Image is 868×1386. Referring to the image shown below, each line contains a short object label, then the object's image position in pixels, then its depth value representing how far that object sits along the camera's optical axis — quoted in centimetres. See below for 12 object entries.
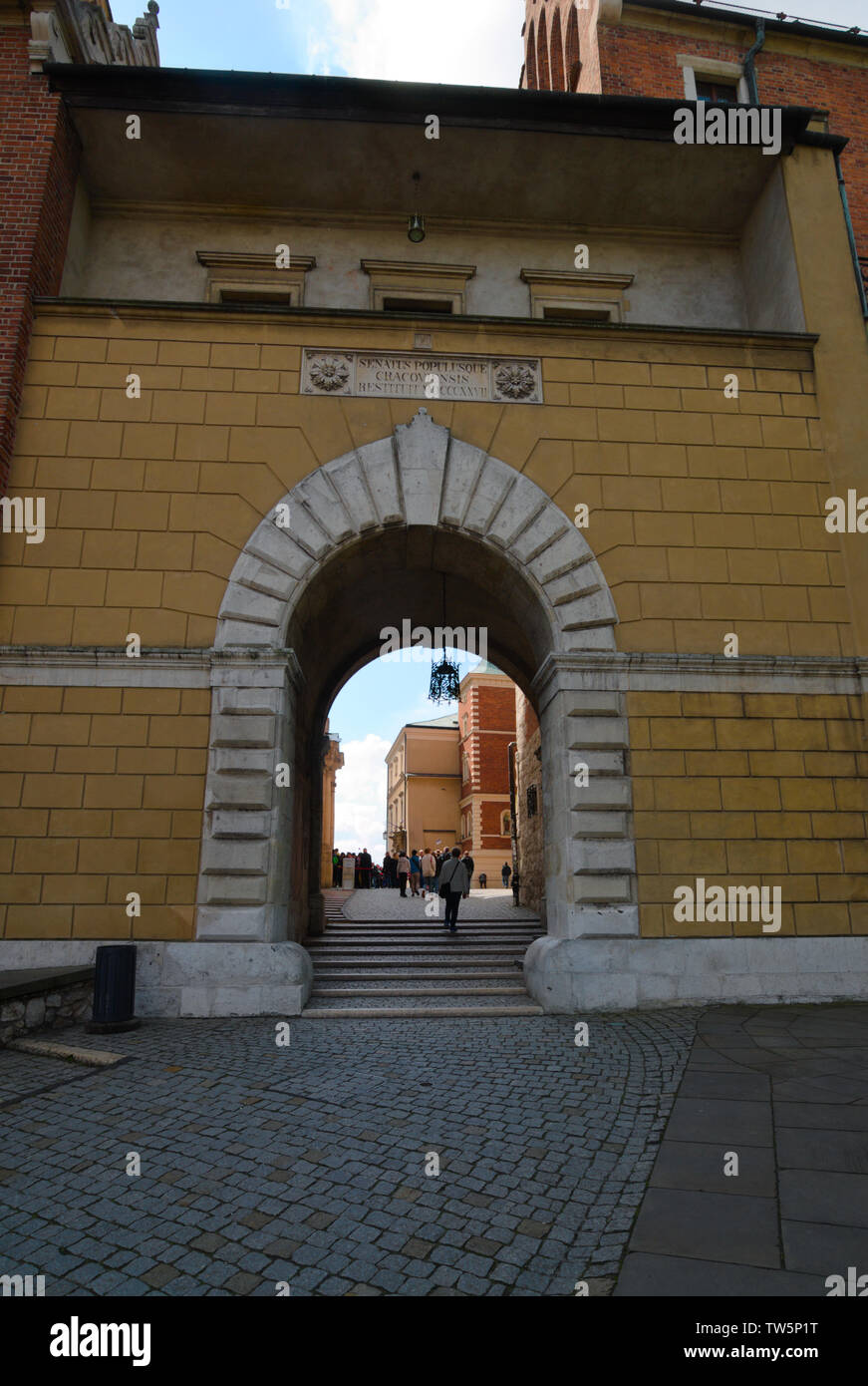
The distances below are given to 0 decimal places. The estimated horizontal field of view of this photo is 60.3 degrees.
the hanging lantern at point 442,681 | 1100
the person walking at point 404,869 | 2414
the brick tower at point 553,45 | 1495
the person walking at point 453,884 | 1307
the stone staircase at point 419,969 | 762
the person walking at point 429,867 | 2383
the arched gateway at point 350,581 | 742
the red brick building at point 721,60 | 1358
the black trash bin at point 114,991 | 655
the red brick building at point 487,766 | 3706
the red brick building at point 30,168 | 831
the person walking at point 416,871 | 2580
